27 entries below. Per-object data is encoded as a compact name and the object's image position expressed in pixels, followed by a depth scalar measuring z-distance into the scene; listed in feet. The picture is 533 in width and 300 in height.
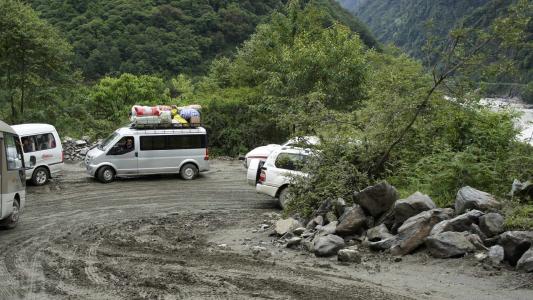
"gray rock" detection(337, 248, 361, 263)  29.71
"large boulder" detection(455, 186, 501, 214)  32.24
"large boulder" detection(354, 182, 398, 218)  35.50
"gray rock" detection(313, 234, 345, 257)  31.32
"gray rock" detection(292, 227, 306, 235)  36.35
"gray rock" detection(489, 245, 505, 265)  27.50
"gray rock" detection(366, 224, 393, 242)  32.89
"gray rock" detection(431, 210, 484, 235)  30.55
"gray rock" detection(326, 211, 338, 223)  37.45
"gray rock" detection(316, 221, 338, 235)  34.63
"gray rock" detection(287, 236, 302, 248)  34.01
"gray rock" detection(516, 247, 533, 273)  25.91
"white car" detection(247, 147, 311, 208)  49.03
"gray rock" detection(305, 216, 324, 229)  37.60
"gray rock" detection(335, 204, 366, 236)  34.55
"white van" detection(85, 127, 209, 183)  63.31
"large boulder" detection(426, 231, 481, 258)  28.84
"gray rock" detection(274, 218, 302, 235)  36.99
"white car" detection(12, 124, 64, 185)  60.08
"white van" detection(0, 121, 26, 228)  37.19
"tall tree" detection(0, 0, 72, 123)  81.56
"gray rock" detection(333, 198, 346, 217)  37.93
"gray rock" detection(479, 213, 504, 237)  30.12
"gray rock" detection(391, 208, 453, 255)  30.55
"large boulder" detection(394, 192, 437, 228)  33.32
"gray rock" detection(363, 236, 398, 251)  31.63
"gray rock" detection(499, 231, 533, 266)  27.37
